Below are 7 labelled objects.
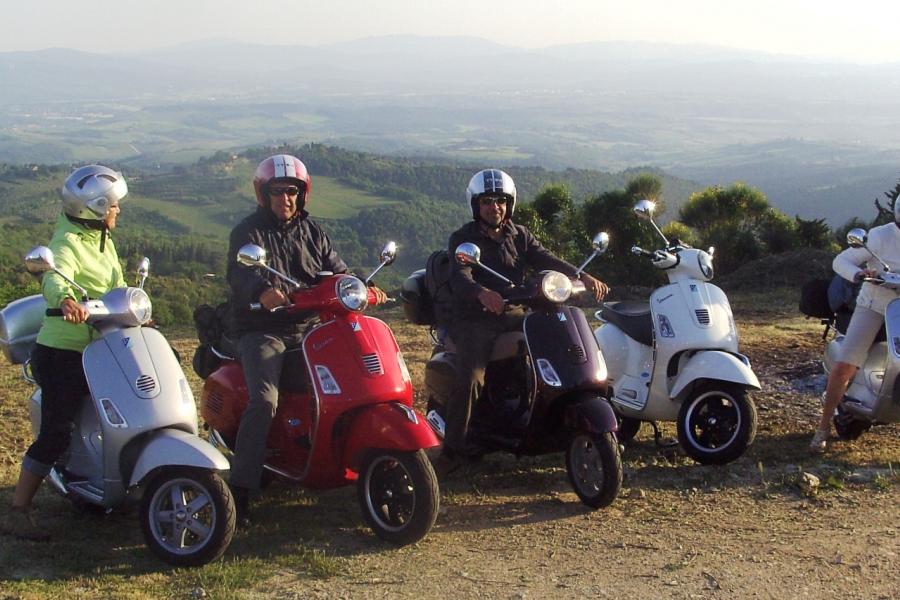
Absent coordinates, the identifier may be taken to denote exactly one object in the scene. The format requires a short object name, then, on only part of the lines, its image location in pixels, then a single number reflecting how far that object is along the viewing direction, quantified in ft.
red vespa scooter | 14.46
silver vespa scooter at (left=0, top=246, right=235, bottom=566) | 13.89
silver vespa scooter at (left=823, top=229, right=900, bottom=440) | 18.61
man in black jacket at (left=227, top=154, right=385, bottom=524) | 15.53
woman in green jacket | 15.29
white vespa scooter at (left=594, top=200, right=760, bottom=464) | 18.56
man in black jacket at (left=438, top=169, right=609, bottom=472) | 17.58
